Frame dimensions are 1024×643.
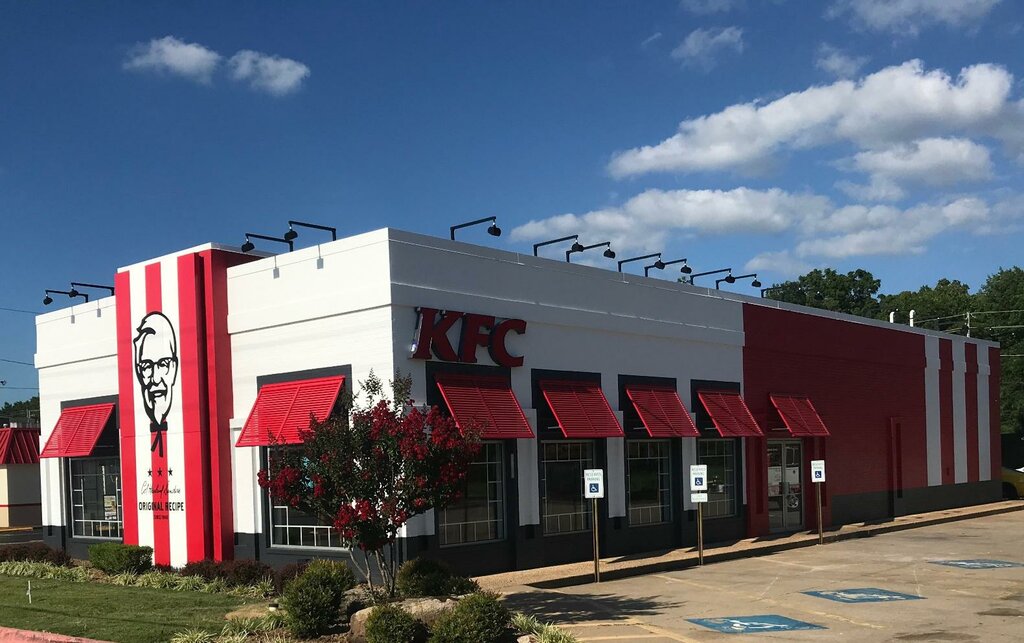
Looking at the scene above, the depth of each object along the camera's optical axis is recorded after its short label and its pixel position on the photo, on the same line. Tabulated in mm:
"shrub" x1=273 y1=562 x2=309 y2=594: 19188
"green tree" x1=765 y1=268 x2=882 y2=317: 91938
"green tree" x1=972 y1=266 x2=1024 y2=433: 78688
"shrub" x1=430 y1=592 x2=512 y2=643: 13359
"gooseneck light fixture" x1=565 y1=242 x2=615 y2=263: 25156
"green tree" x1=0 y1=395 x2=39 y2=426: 116312
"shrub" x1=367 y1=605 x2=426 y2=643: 13641
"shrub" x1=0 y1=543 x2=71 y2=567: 25509
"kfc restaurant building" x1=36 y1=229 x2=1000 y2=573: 21094
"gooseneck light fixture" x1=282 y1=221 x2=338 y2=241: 23094
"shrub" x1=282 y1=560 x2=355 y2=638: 14875
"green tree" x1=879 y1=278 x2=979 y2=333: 84612
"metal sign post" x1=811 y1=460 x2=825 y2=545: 27641
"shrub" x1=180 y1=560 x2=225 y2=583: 21375
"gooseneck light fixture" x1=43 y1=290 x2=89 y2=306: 28750
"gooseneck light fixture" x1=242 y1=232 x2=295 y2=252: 23877
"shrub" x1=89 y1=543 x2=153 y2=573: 23594
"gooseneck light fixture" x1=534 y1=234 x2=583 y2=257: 25131
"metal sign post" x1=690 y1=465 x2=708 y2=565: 23359
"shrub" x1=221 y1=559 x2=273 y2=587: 20719
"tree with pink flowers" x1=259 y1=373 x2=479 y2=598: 15086
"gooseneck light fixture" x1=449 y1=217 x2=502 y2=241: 22969
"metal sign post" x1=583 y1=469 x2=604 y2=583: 21125
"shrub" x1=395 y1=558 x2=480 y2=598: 15930
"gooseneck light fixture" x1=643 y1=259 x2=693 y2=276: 28523
